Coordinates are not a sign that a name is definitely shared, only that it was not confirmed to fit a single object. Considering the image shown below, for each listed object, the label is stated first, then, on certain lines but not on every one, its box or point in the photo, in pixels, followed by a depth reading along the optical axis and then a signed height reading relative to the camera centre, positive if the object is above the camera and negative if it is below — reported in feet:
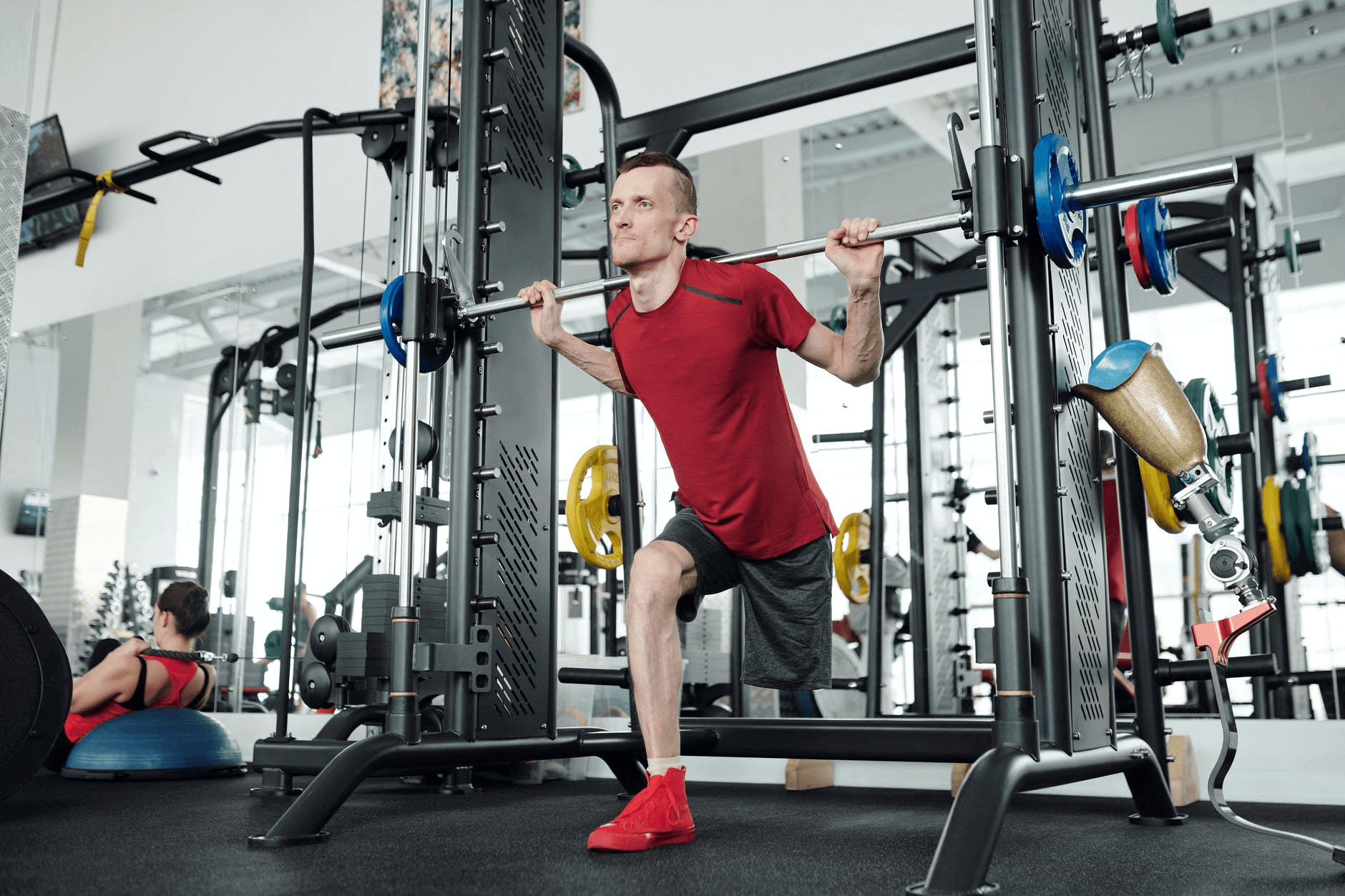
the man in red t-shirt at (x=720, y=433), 6.66 +1.18
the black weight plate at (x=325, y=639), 11.02 -0.16
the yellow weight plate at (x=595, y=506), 10.98 +1.13
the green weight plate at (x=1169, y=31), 8.32 +4.35
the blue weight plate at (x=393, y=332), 7.77 +2.01
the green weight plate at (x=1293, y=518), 10.74 +0.96
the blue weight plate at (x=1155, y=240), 6.73 +2.29
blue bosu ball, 11.36 -1.29
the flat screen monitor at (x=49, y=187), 20.16 +7.98
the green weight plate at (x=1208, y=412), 8.16 +1.53
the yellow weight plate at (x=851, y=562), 14.76 +0.77
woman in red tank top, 12.03 -0.70
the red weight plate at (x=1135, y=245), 6.79 +2.28
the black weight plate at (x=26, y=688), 7.25 -0.42
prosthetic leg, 5.46 +0.89
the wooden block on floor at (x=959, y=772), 9.68 -1.32
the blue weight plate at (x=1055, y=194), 6.10 +2.32
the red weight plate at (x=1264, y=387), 11.32 +2.36
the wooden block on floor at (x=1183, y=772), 8.91 -1.22
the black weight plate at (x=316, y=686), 10.84 -0.62
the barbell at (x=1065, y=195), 5.90 +2.29
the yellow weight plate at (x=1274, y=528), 10.84 +0.87
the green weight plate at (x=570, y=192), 10.52 +4.05
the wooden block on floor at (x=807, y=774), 10.61 -1.47
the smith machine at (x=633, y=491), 5.92 +0.99
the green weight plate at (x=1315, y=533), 10.72 +0.82
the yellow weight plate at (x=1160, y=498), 8.37 +0.92
